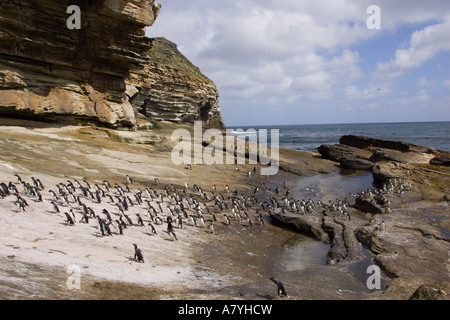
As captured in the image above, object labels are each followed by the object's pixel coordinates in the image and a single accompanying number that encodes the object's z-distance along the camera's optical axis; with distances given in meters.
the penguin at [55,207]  17.67
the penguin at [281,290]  12.16
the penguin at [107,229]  16.47
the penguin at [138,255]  14.46
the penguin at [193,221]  20.61
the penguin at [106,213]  17.93
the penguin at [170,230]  17.89
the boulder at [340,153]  56.59
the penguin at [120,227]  16.98
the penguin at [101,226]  16.38
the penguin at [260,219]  23.58
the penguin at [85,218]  17.34
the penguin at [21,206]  17.01
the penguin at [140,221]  18.88
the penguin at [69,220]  16.77
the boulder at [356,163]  51.77
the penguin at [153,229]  18.01
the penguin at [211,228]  20.12
